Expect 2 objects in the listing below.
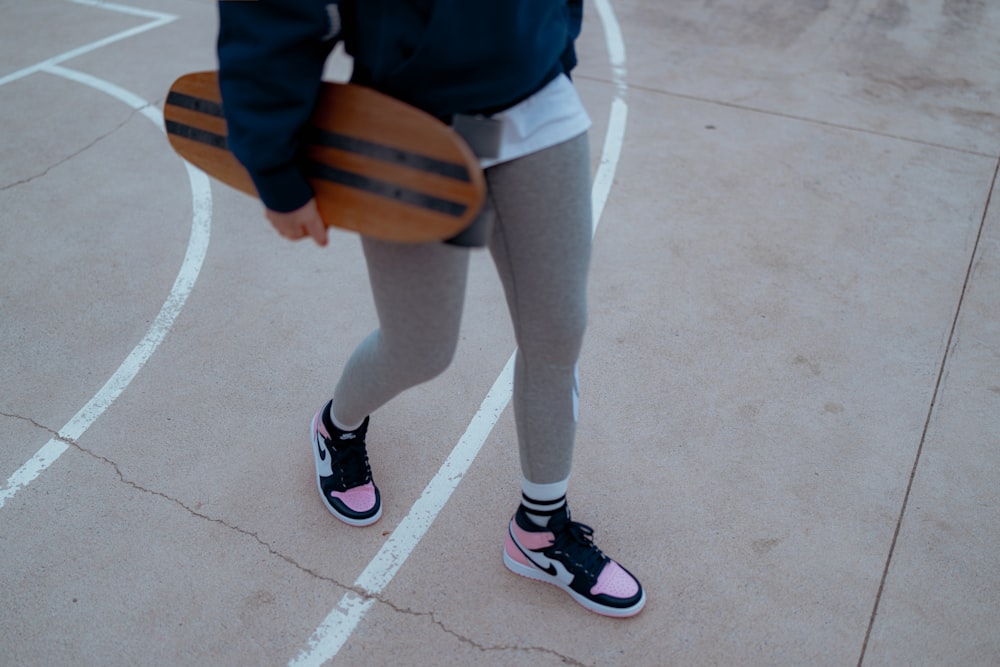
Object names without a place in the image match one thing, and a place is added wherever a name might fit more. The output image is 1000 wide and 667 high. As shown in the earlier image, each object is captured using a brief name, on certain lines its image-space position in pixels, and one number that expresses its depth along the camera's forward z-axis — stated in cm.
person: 131
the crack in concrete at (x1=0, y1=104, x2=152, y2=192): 391
